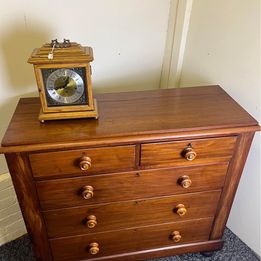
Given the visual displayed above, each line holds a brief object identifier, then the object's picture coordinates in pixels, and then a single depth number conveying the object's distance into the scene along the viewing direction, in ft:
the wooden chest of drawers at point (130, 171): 2.89
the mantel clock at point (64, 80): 2.79
